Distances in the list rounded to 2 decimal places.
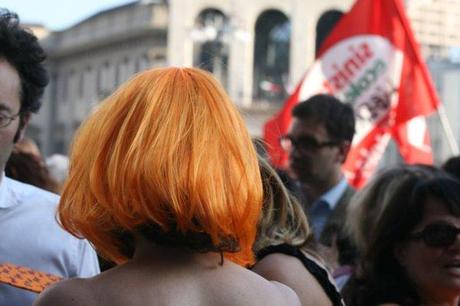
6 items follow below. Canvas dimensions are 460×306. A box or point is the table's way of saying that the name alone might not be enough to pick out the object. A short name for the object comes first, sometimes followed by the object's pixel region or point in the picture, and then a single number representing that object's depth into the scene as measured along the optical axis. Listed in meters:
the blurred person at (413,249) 5.18
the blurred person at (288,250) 4.36
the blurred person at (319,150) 8.49
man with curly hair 4.51
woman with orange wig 3.06
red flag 12.21
